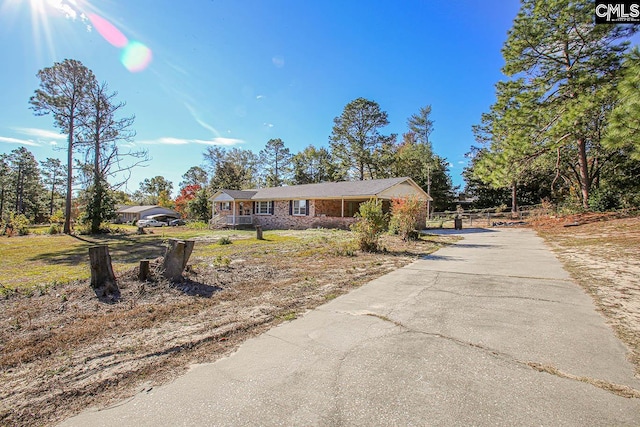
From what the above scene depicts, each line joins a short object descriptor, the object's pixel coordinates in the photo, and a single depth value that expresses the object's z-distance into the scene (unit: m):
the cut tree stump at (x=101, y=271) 4.83
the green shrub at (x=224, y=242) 13.40
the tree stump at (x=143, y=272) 5.34
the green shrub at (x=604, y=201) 17.50
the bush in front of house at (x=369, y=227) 9.82
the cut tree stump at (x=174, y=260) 5.37
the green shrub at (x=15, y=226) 20.60
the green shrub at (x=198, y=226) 26.99
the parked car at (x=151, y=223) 34.92
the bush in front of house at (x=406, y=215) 12.18
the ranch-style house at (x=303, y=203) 20.42
